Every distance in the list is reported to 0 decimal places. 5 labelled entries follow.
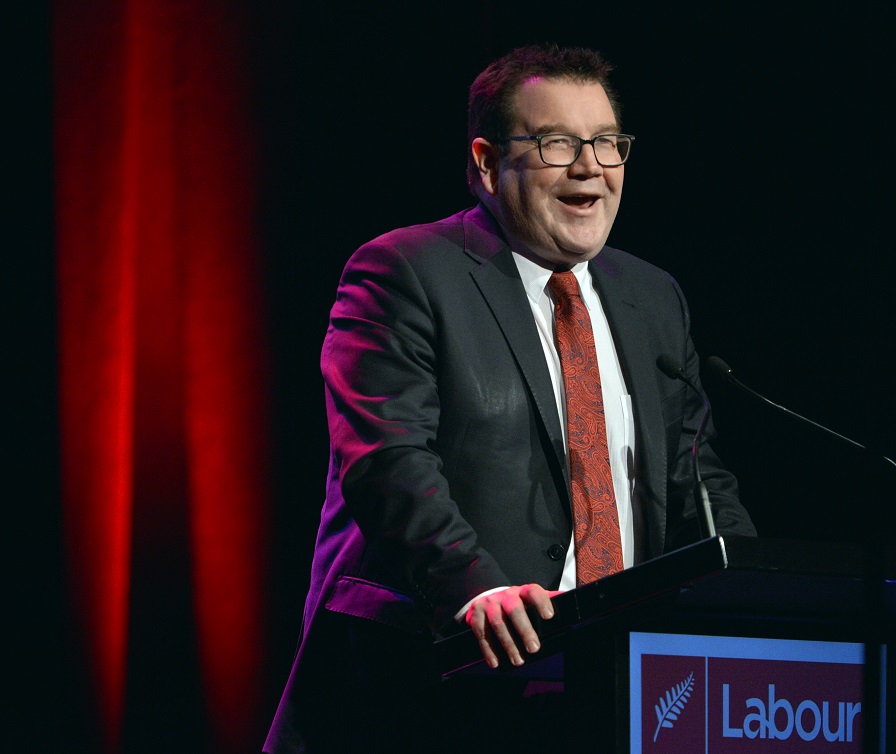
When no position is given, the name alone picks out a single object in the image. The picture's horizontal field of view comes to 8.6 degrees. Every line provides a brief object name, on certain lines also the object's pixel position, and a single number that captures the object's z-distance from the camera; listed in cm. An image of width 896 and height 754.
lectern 679
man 705
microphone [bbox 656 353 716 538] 697
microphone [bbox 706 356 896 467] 705
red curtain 788
